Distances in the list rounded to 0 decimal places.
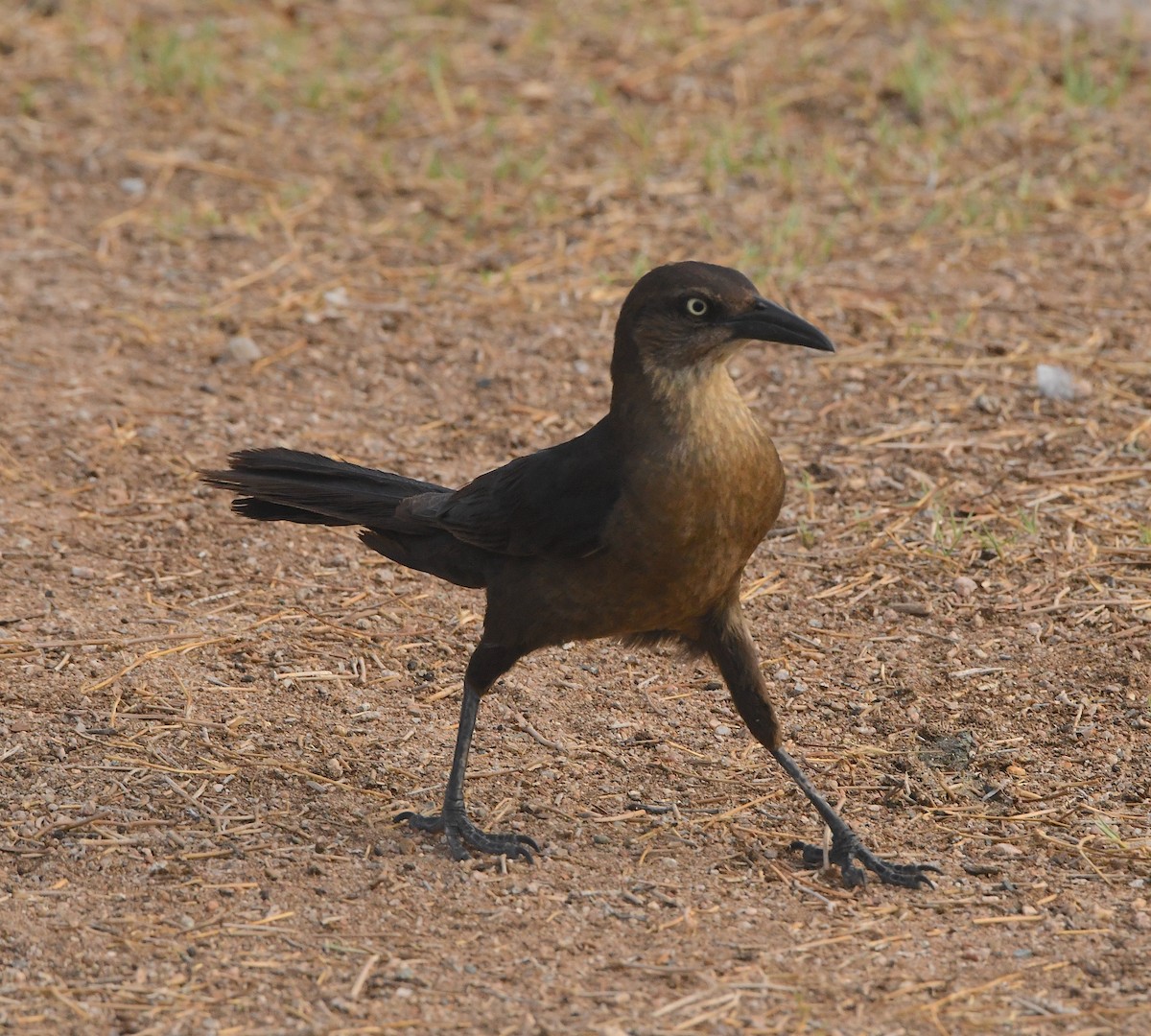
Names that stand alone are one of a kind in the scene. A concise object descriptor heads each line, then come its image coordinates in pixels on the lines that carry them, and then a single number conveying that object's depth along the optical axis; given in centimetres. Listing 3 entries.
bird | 820
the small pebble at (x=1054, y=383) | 1308
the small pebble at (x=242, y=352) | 1407
